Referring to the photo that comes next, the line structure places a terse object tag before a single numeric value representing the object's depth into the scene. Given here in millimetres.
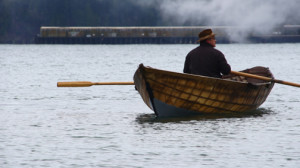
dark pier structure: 154125
